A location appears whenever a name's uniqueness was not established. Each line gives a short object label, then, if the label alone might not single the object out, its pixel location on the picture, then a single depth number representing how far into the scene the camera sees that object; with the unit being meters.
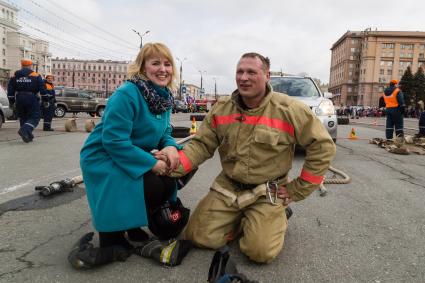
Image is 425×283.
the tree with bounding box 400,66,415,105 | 83.00
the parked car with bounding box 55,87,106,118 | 22.05
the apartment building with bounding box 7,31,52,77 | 95.19
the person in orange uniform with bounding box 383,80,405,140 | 10.17
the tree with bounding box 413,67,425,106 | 83.00
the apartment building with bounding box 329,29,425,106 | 107.81
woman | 2.43
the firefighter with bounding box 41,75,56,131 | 11.29
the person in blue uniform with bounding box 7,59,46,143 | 8.97
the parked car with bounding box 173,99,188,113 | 39.25
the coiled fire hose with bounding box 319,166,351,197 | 4.43
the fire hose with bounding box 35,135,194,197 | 3.99
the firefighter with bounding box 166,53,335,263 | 2.72
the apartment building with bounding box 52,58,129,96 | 140.00
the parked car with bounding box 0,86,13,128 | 11.13
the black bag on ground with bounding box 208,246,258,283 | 2.04
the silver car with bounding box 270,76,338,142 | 7.21
